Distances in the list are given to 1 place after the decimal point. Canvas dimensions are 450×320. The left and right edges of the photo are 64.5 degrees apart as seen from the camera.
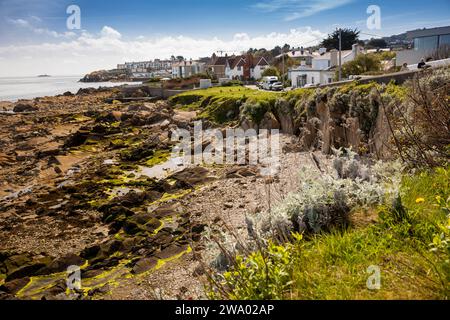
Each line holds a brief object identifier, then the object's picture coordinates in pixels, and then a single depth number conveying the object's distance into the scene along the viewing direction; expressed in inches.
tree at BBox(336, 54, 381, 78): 1342.3
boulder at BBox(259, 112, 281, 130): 1103.6
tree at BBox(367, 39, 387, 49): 3165.8
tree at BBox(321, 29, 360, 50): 2308.1
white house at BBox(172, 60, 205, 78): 3754.9
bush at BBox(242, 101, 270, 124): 1157.7
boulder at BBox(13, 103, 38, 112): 2489.8
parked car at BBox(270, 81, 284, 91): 1599.4
